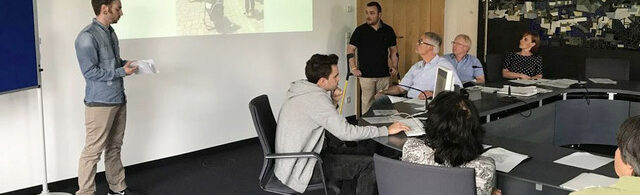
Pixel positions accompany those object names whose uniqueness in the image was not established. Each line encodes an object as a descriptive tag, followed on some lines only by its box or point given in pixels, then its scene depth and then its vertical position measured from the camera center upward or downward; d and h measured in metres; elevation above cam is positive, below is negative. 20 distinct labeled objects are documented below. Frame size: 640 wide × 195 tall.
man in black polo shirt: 6.14 -0.15
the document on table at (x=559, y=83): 5.05 -0.40
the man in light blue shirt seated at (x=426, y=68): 4.56 -0.24
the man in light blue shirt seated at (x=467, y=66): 5.22 -0.25
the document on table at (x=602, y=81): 5.26 -0.40
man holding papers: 3.84 -0.26
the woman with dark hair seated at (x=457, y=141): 2.40 -0.42
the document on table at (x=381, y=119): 3.58 -0.49
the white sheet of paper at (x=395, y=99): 4.32 -0.45
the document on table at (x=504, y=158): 2.62 -0.55
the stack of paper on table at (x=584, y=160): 2.64 -0.56
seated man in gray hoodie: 3.17 -0.50
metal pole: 4.07 -0.80
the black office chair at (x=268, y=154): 3.14 -0.60
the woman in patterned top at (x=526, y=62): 5.48 -0.24
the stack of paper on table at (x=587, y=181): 2.35 -0.58
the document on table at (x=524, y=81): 5.13 -0.39
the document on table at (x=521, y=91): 4.57 -0.41
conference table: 2.56 -0.57
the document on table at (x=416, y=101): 4.24 -0.46
